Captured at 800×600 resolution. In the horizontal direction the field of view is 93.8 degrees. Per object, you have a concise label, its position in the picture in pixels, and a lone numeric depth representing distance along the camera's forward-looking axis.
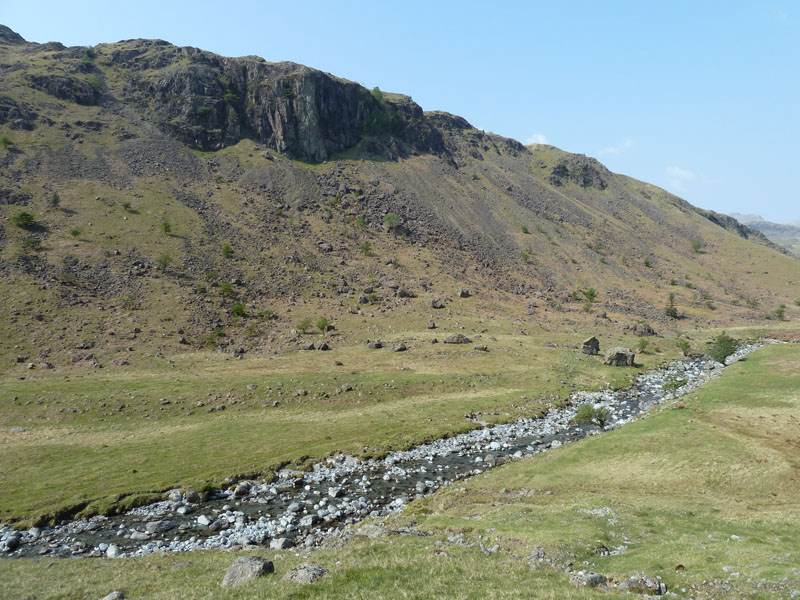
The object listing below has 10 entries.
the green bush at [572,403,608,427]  44.12
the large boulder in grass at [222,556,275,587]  15.20
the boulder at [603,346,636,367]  70.19
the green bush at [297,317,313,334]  76.88
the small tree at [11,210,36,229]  77.56
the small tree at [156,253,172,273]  82.38
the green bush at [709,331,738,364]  67.31
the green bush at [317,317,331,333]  76.19
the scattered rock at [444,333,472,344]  75.00
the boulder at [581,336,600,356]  74.56
